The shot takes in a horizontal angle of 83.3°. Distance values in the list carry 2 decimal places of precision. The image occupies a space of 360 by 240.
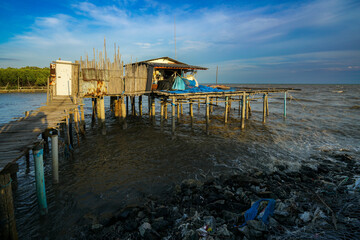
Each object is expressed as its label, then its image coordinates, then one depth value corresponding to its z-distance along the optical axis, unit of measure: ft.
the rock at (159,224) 18.55
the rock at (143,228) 17.87
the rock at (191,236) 16.57
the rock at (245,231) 16.42
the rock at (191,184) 27.22
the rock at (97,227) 19.11
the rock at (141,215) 20.62
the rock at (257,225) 16.57
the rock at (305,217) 17.87
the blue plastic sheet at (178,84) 54.74
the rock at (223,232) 16.65
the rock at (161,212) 20.73
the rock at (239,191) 24.30
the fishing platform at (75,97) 18.22
